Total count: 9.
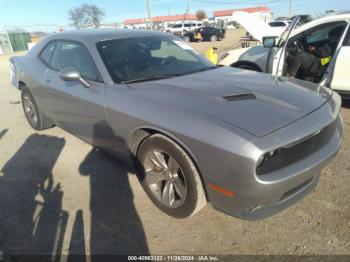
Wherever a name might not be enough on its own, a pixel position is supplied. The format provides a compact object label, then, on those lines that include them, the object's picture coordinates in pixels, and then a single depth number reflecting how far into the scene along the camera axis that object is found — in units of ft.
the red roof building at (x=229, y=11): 232.71
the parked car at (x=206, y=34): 103.40
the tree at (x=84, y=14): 222.28
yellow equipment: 22.69
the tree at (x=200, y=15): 251.58
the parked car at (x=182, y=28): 122.62
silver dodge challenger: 6.85
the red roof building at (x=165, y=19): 254.76
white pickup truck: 15.55
